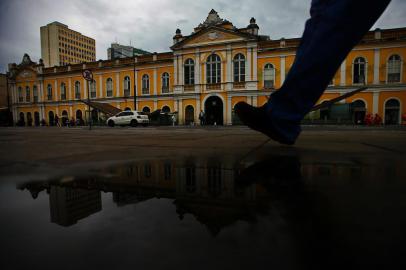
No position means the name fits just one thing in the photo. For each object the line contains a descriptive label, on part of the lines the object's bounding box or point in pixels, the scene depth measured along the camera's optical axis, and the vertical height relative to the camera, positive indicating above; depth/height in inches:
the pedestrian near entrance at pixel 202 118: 866.8 +9.9
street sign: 450.6 +91.3
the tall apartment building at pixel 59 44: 3235.7 +1124.0
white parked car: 716.0 +8.2
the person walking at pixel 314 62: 55.8 +15.9
